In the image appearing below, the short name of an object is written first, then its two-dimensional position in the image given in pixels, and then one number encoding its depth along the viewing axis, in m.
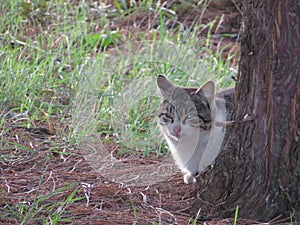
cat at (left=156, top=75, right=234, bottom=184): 7.95
